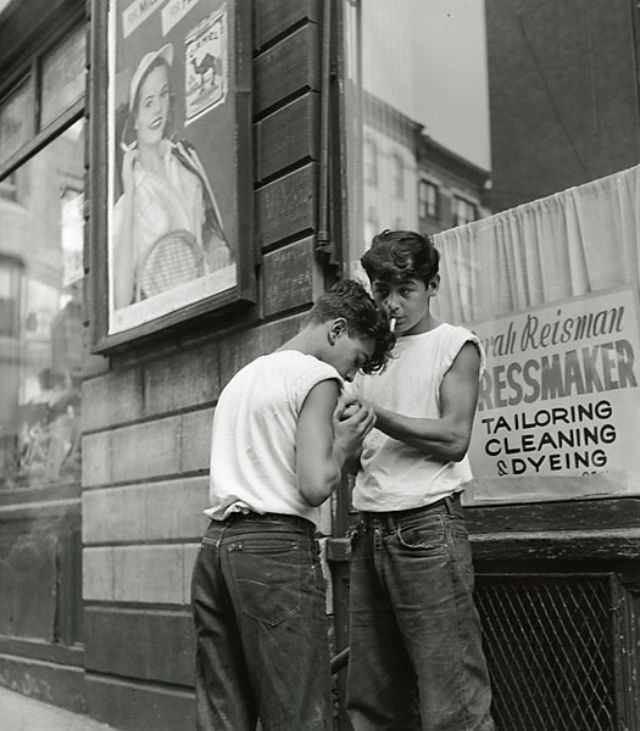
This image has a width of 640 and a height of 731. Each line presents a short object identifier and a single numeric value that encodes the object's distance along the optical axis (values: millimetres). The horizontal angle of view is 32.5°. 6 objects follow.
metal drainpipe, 5363
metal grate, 4074
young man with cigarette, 3342
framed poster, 5867
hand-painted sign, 4184
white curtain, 4305
